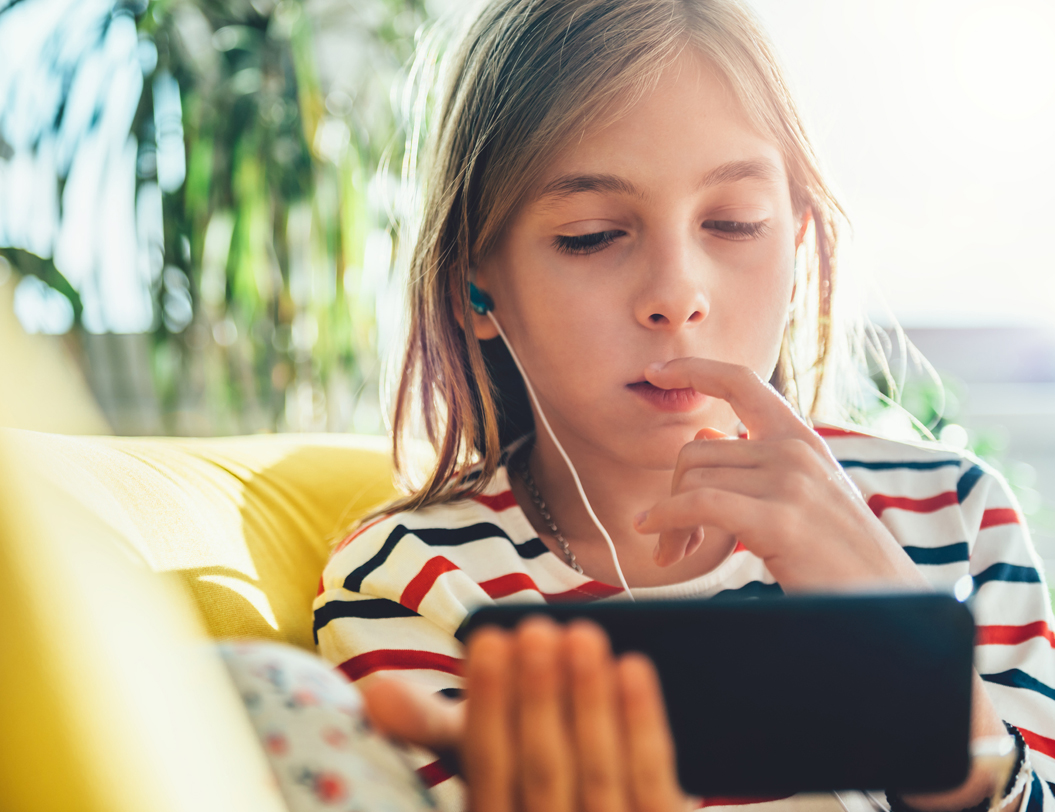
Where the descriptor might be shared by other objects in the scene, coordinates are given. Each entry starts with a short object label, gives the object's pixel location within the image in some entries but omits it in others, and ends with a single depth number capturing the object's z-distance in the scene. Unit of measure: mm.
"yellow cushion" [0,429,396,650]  534
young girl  506
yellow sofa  297
